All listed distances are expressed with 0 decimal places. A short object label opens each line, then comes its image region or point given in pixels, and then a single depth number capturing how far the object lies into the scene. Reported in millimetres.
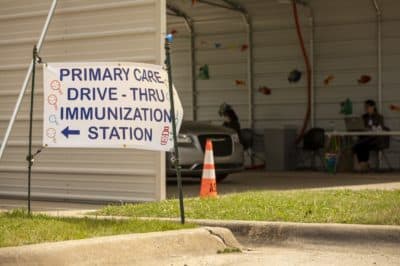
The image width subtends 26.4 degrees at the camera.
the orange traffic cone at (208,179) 12258
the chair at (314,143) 20938
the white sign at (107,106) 9820
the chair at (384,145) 20203
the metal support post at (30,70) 12125
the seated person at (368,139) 20188
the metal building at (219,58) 13203
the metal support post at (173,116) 8906
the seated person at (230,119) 21781
